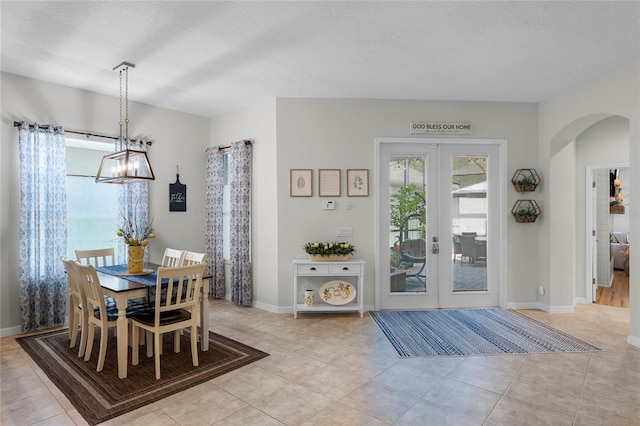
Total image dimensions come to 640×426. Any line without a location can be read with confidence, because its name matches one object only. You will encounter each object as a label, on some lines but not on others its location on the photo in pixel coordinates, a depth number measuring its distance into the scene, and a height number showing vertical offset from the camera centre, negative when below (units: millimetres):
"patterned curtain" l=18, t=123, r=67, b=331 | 3980 -135
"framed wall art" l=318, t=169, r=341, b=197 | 4820 +424
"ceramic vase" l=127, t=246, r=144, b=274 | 3545 -470
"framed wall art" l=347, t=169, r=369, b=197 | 4828 +424
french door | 4906 -137
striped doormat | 3504 -1328
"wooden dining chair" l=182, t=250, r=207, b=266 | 3779 -478
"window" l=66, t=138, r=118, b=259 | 4508 +162
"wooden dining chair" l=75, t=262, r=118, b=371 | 2909 -826
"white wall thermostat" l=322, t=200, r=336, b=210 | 4824 +114
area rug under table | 2545 -1333
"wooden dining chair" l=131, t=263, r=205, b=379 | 2902 -848
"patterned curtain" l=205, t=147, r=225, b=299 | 5559 -145
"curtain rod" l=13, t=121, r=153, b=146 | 3957 +1017
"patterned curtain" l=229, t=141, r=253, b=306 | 5094 -177
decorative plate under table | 4625 -1033
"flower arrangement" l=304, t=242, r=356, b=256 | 4566 -457
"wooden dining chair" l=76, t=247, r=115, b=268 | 4039 -489
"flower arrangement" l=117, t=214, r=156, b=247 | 4812 -183
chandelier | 3441 +488
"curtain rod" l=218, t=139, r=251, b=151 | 5518 +1032
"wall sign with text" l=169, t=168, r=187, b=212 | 5371 +268
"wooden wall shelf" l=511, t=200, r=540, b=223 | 4793 +25
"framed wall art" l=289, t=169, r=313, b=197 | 4820 +385
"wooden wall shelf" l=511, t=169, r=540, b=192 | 4777 +447
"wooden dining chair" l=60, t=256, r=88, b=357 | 3209 -893
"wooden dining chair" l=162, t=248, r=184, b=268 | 4083 -517
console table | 4504 -739
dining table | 2870 -649
